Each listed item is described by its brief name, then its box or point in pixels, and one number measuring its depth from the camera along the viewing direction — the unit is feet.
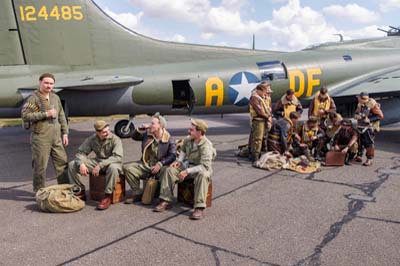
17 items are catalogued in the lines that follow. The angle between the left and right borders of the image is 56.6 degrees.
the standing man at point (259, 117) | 24.13
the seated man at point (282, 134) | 24.66
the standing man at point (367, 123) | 24.72
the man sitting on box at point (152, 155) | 17.03
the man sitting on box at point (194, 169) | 15.57
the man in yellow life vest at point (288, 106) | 25.99
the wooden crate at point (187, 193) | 16.67
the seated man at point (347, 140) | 24.64
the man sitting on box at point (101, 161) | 16.57
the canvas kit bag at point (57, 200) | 15.79
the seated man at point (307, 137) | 25.07
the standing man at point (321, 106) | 28.04
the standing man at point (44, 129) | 16.84
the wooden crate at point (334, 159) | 24.31
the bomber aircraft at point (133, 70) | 28.04
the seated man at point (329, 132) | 25.75
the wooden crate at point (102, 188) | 17.12
